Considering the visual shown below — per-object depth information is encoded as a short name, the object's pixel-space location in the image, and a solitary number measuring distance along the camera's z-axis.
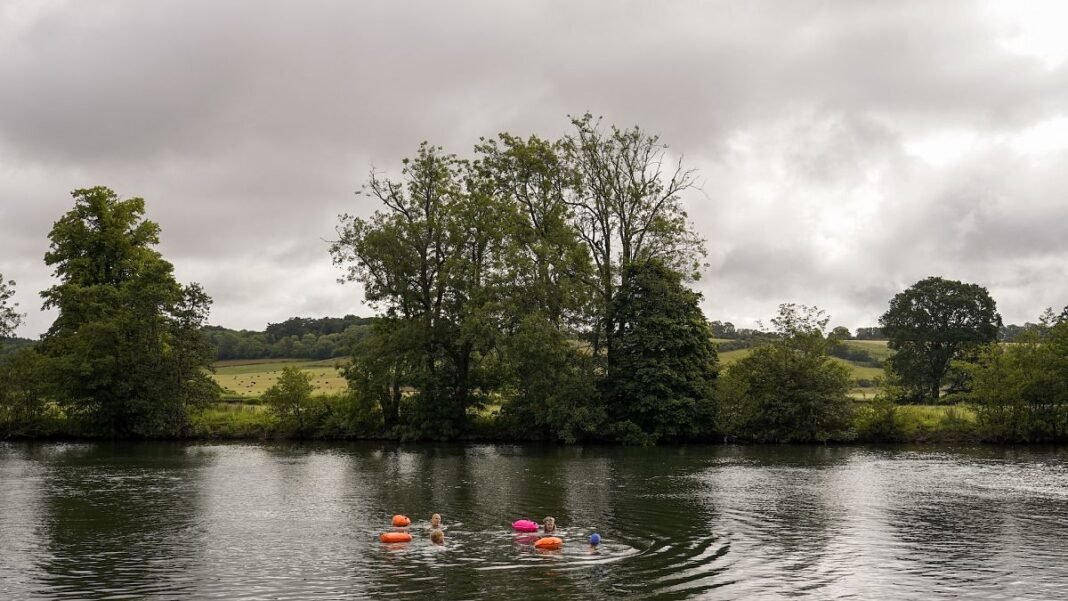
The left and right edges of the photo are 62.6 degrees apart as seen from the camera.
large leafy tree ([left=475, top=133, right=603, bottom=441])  65.44
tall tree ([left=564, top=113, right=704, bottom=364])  71.00
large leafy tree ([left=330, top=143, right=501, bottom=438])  70.06
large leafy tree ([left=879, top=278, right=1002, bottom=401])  90.62
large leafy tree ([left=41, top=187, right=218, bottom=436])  69.88
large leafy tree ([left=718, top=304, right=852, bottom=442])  64.94
